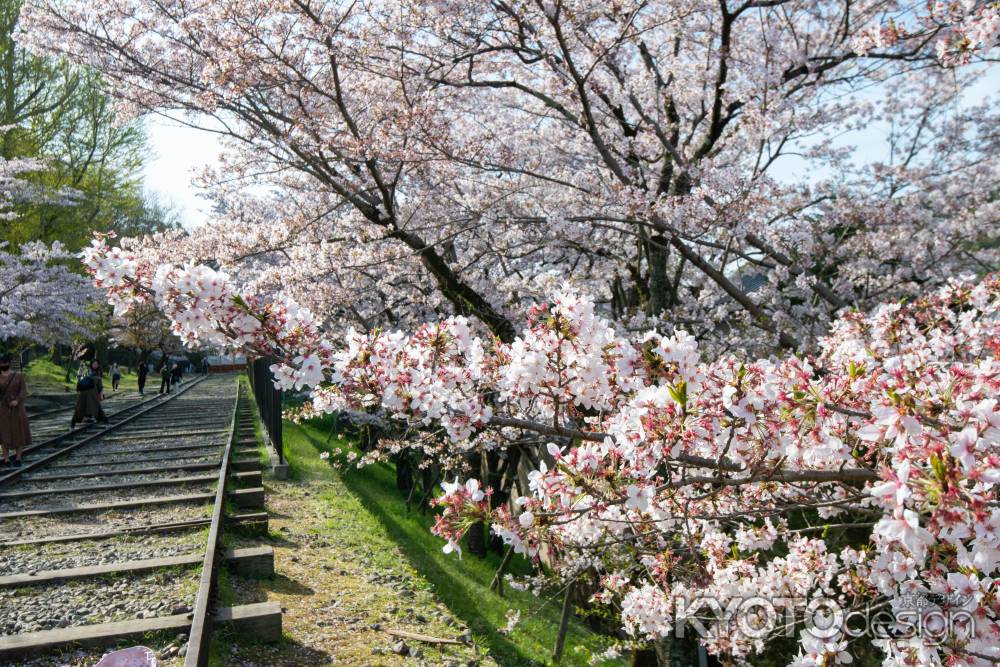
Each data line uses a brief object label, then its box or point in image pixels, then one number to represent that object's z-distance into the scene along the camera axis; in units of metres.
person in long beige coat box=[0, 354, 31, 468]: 10.90
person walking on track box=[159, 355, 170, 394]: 33.12
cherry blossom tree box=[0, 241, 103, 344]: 18.30
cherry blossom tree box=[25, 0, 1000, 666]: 2.46
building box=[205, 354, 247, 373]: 67.62
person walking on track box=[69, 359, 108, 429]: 15.99
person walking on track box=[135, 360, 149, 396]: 31.48
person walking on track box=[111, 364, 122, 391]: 33.20
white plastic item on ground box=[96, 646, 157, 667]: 3.92
